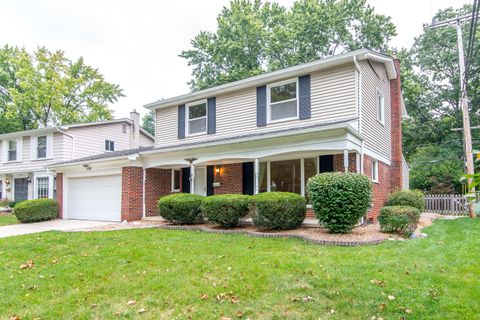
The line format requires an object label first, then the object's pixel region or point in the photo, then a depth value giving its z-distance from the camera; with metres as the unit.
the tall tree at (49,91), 27.94
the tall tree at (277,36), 23.72
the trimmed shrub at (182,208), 11.01
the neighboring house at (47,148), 19.69
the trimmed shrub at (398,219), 8.42
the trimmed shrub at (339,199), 8.17
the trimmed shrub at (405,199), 12.38
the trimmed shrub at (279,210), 9.01
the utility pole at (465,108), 13.76
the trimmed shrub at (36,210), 14.46
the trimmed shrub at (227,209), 9.97
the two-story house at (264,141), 10.81
